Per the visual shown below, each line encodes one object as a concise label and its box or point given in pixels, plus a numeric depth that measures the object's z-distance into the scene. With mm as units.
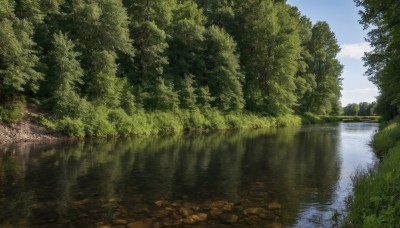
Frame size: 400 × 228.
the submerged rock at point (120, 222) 9469
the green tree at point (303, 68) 73188
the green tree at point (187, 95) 47188
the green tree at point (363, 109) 165050
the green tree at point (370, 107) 148850
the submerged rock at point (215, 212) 10481
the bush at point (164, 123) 40469
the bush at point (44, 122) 29453
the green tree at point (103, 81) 36719
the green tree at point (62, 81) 30812
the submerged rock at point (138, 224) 9270
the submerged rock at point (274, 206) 11145
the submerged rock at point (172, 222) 9516
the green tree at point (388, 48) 13303
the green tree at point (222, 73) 52969
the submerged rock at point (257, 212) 10484
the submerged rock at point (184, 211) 10410
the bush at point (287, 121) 61719
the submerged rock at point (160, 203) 11383
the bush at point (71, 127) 30158
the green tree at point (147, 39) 45988
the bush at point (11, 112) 27434
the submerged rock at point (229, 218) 9812
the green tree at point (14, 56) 26516
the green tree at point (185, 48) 51656
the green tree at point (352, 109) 181000
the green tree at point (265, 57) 62062
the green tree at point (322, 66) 84562
